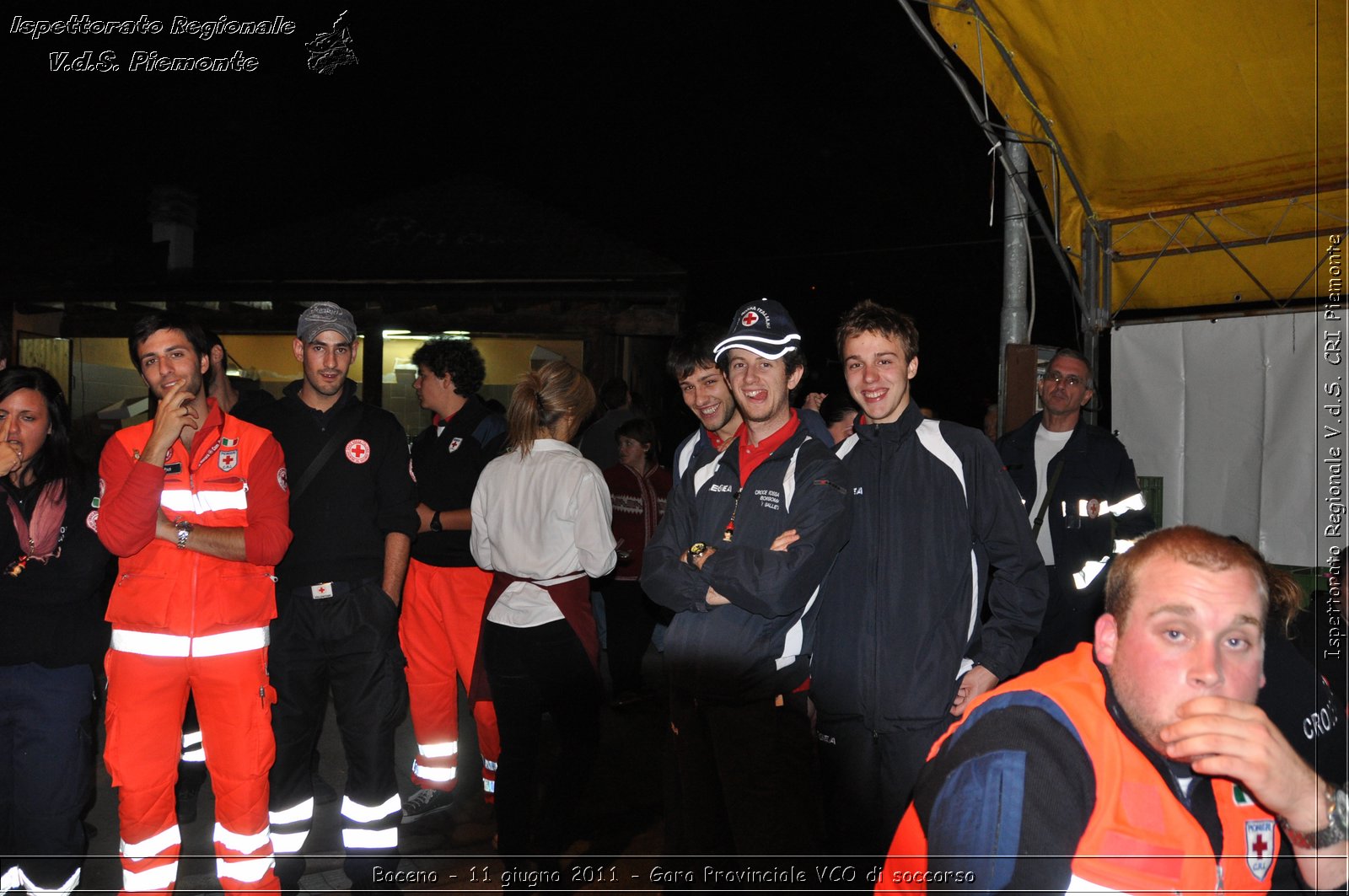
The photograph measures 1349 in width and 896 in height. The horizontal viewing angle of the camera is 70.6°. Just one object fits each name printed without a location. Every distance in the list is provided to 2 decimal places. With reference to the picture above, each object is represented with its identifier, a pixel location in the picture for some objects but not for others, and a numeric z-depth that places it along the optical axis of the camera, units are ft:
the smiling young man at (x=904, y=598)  10.38
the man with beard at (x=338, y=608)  13.52
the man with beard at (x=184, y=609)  11.48
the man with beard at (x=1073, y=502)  18.33
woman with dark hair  11.74
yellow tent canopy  15.65
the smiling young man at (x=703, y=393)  14.02
